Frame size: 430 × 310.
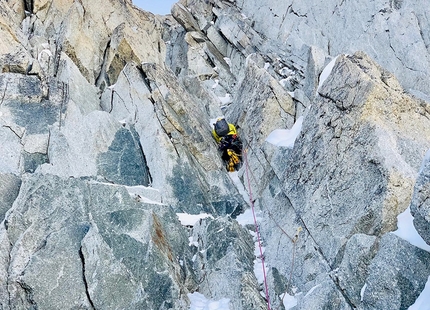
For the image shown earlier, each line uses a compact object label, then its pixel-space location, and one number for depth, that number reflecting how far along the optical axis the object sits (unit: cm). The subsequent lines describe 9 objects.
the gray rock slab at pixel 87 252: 1061
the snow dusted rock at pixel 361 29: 2716
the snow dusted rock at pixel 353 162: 1062
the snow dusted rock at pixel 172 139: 1758
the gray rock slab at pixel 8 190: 1244
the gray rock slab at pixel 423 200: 783
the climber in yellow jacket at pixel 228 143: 2044
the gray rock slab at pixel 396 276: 838
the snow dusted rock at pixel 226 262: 1181
